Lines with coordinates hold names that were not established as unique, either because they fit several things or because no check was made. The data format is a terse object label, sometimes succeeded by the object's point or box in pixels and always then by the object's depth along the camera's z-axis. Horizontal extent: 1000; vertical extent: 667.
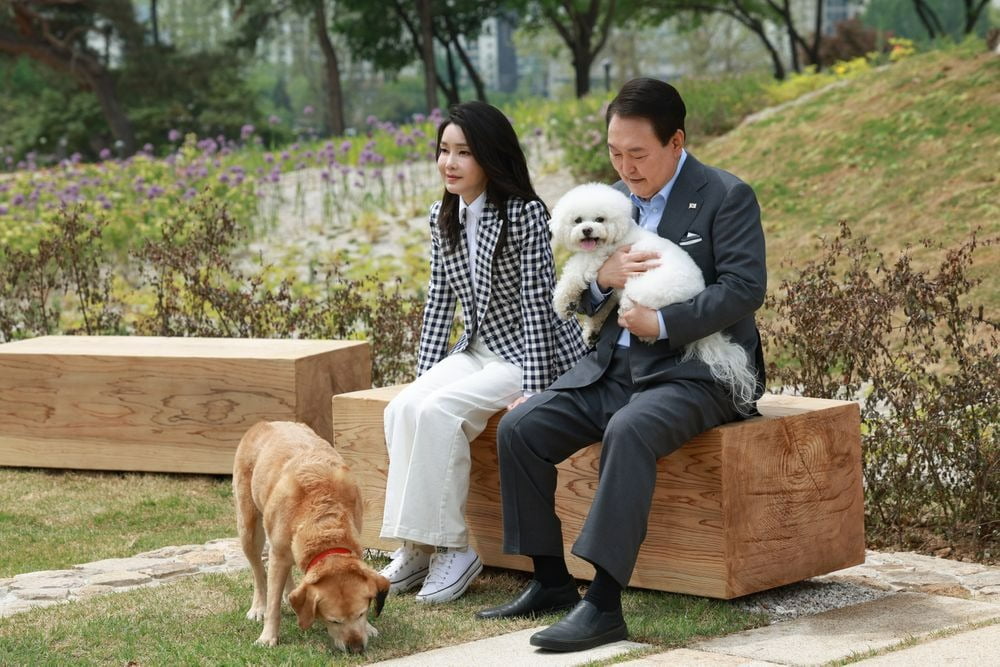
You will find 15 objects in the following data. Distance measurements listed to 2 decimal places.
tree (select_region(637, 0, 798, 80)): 30.88
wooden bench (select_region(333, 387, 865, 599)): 4.26
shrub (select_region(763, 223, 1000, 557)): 5.20
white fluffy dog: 4.21
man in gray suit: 4.05
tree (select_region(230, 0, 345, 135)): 31.66
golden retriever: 3.85
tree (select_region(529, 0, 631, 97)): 30.11
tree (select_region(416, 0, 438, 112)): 29.81
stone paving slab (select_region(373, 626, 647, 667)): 3.76
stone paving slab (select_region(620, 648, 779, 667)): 3.64
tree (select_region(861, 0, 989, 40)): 45.16
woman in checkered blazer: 4.63
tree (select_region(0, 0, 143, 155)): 30.88
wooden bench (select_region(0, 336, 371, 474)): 6.74
